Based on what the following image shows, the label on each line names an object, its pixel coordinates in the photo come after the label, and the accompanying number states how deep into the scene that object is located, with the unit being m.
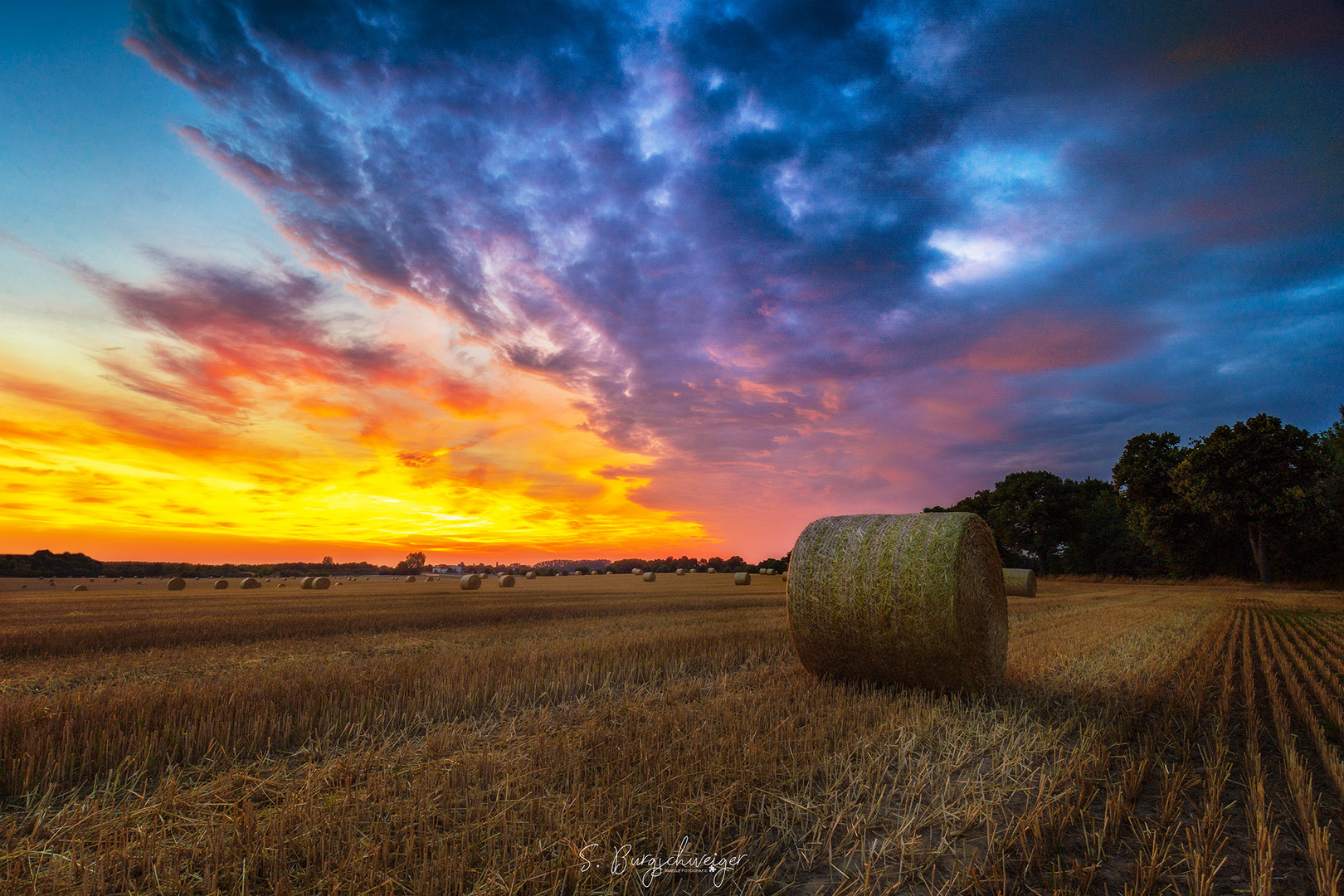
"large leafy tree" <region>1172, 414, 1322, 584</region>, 28.89
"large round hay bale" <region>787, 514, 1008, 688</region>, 6.29
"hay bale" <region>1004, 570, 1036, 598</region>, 24.52
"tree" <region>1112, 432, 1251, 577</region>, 34.34
